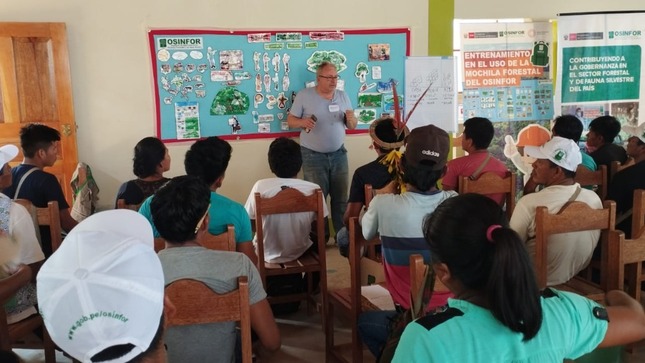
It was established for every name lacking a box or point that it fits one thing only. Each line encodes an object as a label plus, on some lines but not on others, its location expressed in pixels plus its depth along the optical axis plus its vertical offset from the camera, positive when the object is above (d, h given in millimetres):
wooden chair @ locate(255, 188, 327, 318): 2893 -565
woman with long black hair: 1082 -430
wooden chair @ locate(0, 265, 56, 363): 2014 -867
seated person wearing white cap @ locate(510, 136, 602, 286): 2512 -493
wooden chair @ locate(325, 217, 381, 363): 2340 -823
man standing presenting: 4723 -196
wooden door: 4086 +266
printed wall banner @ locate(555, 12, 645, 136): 5496 +298
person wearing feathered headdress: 3076 -402
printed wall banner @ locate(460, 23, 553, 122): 5438 +273
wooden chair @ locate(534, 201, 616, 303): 2209 -498
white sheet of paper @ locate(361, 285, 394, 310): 2479 -881
